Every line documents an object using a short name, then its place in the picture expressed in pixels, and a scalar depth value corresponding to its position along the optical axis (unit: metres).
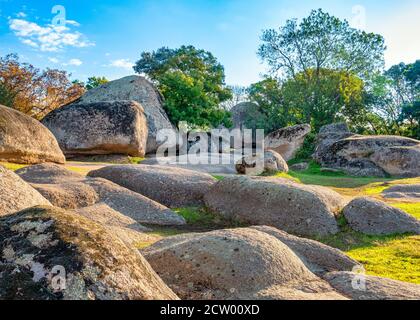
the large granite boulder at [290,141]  36.50
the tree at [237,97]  61.71
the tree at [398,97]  47.81
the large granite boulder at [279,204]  12.17
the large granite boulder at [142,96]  30.93
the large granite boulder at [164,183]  14.63
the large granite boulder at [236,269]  5.95
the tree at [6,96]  34.59
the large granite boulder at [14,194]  8.19
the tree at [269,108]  48.88
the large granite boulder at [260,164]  22.92
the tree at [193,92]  34.78
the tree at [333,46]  47.38
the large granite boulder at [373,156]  27.58
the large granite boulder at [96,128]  26.16
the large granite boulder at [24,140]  16.22
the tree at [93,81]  45.74
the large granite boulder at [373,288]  5.91
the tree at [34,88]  38.09
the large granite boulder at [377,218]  11.69
